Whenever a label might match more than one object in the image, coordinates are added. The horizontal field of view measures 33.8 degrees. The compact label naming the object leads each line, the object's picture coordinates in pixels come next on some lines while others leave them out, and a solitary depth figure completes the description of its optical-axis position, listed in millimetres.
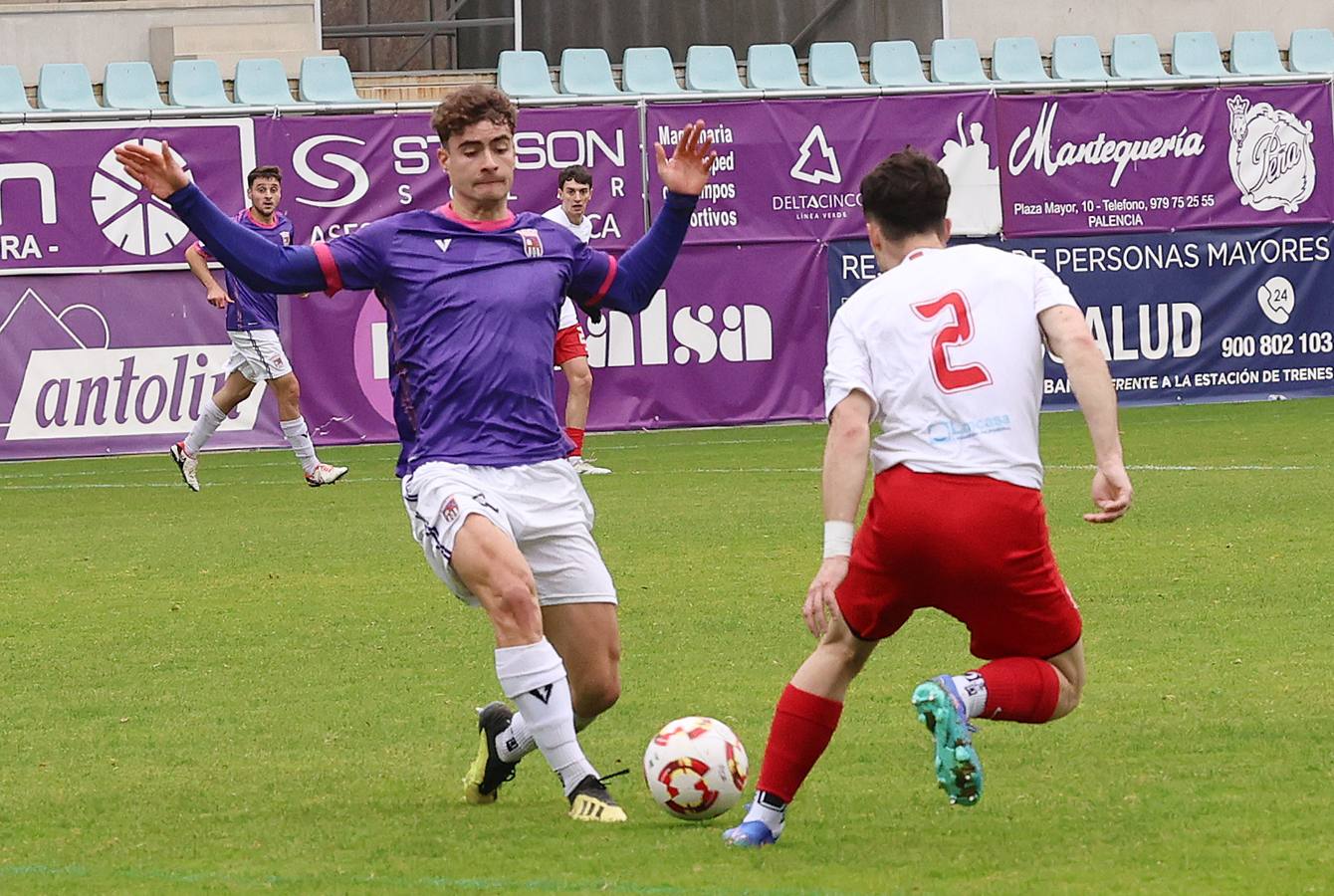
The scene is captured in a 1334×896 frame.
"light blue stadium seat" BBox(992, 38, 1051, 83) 22797
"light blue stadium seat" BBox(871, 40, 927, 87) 22609
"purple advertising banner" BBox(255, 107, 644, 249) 19188
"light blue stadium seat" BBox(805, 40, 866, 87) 22422
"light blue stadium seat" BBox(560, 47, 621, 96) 21875
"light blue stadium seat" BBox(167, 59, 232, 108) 20875
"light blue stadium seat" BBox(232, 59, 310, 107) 20828
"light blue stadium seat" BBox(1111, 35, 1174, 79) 22984
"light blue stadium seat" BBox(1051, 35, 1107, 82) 22922
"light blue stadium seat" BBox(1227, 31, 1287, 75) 23203
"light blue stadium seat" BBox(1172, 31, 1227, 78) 23125
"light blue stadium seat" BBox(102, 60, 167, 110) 20797
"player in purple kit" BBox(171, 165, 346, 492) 15836
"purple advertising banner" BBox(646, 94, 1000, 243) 20062
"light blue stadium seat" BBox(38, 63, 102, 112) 20484
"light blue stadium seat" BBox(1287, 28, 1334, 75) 23469
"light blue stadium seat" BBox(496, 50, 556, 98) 21547
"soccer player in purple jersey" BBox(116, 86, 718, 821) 5602
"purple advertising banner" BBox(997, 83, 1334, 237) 20703
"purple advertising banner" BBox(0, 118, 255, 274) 18734
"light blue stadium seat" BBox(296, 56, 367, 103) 21078
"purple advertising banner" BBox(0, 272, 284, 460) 18766
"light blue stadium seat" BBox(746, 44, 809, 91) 22422
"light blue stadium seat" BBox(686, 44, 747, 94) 22297
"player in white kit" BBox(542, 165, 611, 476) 15164
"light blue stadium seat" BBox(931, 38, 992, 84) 22500
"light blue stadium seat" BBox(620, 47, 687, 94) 22219
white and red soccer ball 5469
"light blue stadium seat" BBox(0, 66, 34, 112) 20141
